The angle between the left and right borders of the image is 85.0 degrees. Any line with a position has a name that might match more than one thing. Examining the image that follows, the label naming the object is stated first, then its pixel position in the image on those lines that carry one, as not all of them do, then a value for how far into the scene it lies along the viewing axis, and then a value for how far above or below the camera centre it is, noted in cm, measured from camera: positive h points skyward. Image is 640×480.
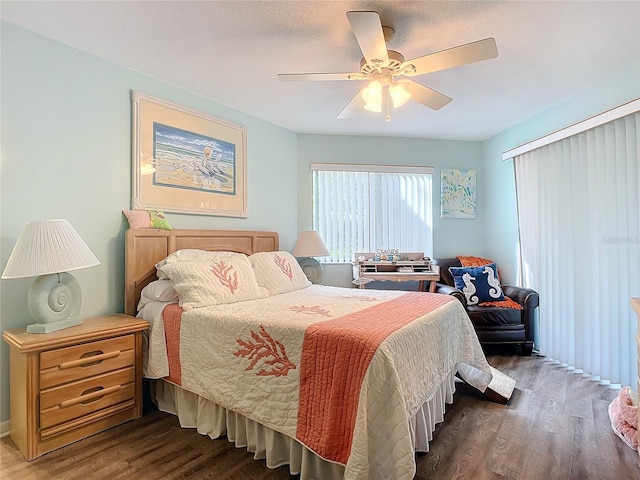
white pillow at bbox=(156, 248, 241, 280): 251 -8
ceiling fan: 169 +101
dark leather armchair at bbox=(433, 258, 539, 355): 338 -77
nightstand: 183 -76
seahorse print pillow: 359 -42
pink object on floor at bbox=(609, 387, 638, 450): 195 -104
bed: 143 -59
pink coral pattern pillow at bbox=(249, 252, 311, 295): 286 -23
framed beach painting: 271 +74
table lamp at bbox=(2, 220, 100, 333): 187 -10
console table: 393 -31
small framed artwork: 449 +65
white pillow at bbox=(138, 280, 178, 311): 239 -32
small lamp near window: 379 -8
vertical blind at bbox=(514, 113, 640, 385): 269 -2
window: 436 +46
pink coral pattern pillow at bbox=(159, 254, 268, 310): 225 -25
